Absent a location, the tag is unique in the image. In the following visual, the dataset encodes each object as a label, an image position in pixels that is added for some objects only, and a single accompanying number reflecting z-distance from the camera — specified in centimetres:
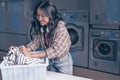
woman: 166
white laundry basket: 122
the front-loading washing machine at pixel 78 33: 338
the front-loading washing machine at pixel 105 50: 309
